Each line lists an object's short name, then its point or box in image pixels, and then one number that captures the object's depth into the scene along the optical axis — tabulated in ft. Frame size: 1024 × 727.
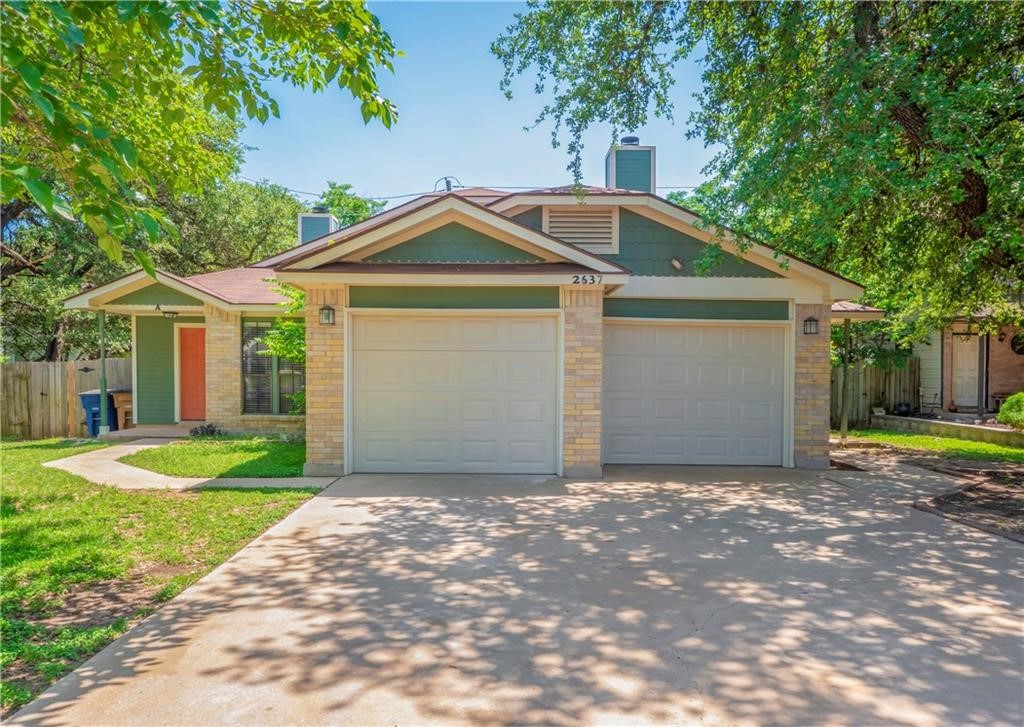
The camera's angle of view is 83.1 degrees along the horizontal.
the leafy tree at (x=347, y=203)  72.89
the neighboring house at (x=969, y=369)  48.78
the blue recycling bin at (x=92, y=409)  41.34
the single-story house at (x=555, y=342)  25.31
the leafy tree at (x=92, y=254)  53.36
